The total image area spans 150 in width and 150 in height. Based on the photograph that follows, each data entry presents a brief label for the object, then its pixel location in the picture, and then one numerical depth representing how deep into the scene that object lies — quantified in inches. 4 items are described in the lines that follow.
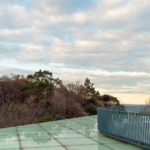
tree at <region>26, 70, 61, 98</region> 1042.2
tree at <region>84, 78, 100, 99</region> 979.8
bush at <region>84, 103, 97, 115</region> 842.7
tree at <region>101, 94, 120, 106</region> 1001.6
